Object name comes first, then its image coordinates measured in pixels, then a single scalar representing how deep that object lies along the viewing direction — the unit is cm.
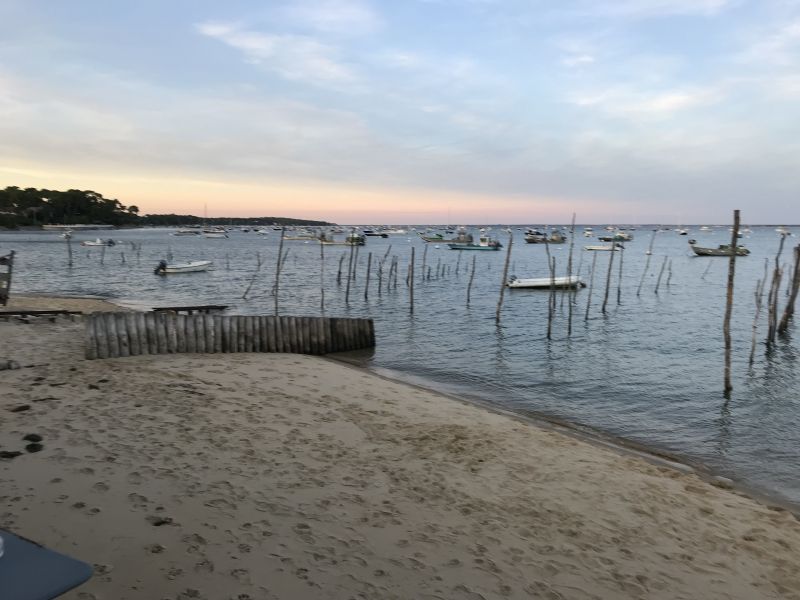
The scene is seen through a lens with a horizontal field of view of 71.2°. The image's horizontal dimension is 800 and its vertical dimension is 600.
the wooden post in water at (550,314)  2266
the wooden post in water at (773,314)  2097
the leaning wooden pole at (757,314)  1804
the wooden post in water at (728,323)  1427
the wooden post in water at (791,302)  2288
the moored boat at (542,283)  3838
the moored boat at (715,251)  7531
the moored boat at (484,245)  8654
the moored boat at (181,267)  4572
